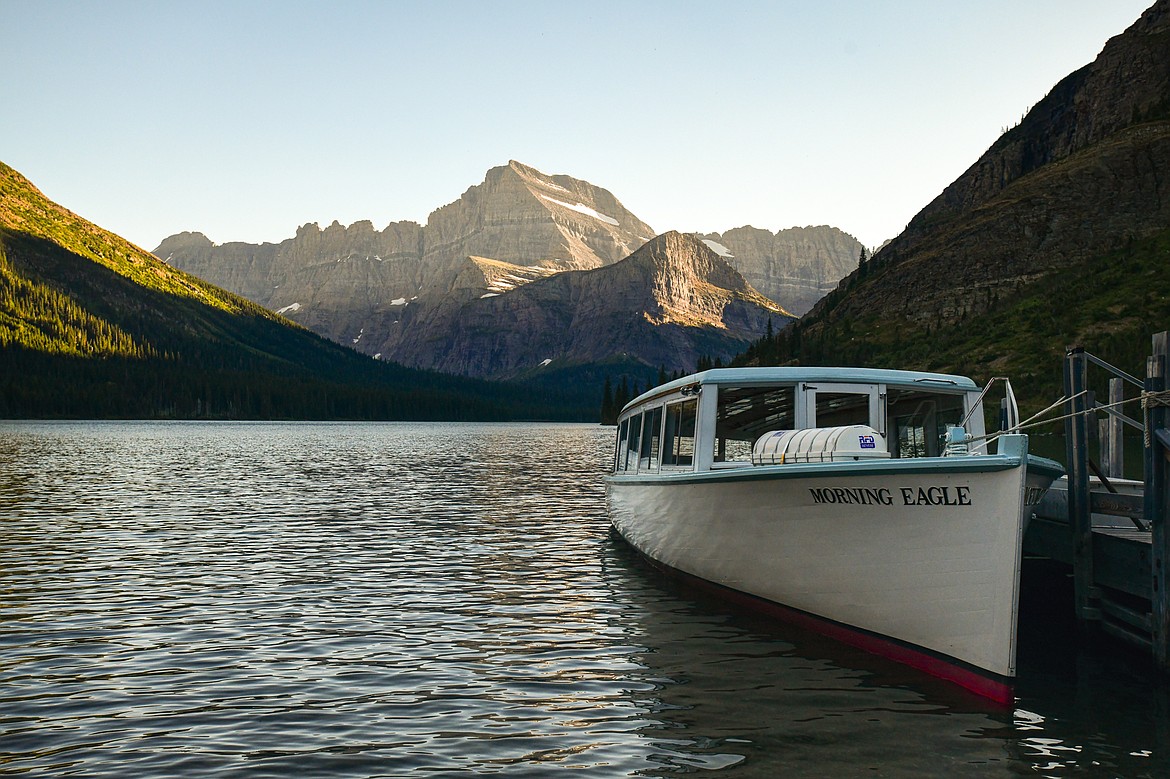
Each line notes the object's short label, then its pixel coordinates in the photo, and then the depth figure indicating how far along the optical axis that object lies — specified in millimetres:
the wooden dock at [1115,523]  16844
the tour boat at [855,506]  14867
